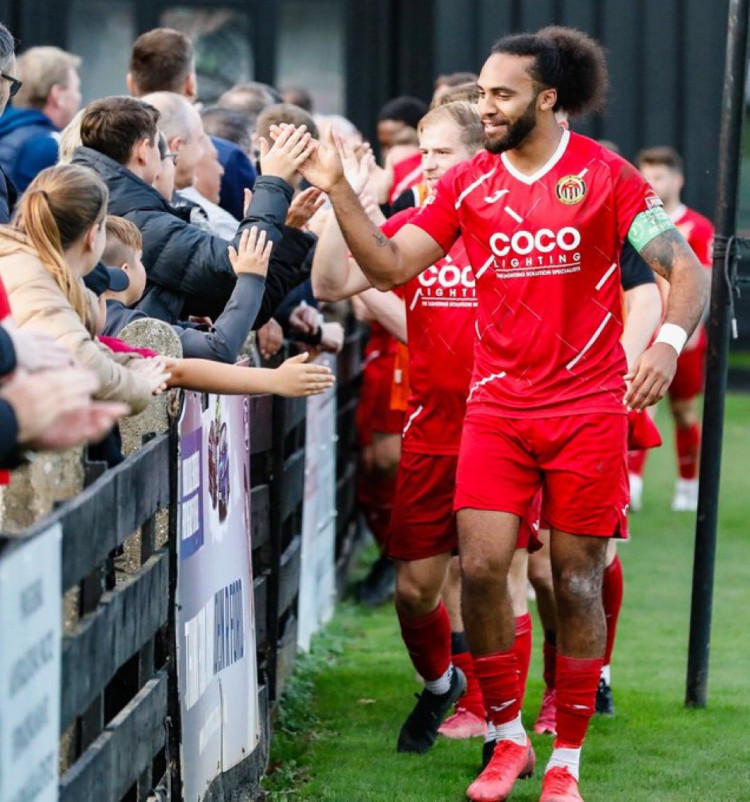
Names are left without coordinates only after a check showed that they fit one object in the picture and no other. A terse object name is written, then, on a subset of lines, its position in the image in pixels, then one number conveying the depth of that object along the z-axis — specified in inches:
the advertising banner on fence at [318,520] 581.1
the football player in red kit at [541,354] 391.7
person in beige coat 289.8
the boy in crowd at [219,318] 360.3
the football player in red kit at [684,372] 931.3
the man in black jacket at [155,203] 394.3
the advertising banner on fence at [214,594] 342.0
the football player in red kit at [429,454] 456.1
